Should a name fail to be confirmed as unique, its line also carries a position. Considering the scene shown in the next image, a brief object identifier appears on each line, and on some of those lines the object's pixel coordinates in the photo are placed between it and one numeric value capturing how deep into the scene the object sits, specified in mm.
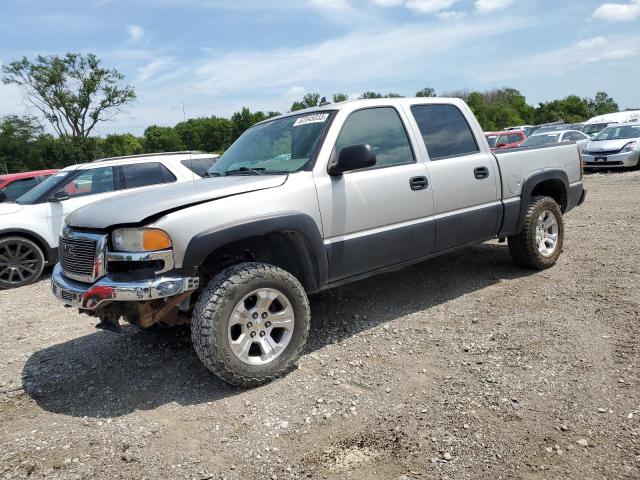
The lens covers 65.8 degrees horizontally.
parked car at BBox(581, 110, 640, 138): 28988
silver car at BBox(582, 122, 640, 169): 15023
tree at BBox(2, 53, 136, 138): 45344
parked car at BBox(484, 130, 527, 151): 17781
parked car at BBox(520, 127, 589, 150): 15935
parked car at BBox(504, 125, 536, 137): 27578
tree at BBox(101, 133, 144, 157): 53078
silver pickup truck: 3117
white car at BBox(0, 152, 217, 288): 7074
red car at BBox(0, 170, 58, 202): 9211
